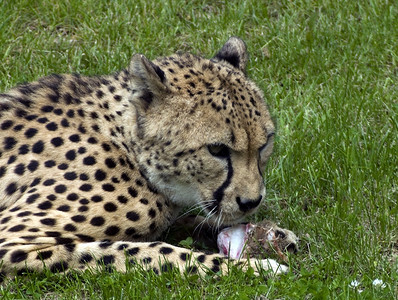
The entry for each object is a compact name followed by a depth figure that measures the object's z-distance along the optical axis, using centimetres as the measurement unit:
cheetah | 914
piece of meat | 960
